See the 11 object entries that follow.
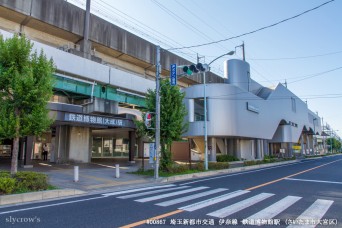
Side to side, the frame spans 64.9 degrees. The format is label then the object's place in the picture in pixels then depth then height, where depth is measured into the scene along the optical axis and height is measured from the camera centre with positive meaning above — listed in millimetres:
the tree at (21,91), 10445 +2150
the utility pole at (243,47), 45750 +16599
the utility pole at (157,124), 15722 +1294
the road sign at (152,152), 16353 -410
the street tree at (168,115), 18534 +2078
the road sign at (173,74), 16620 +4427
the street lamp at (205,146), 20781 -88
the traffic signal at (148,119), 15909 +1520
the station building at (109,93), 22562 +5715
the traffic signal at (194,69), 15078 +4302
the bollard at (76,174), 13660 -1455
